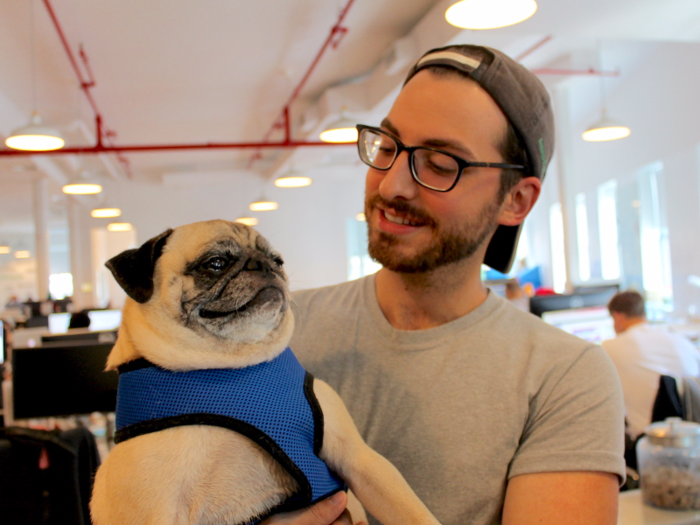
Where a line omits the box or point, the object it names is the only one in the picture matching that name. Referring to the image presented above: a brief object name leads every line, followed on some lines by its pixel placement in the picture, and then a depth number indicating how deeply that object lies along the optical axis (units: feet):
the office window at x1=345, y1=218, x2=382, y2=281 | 53.93
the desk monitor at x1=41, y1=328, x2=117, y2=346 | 16.44
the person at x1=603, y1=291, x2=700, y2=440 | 12.11
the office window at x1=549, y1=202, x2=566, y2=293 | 46.99
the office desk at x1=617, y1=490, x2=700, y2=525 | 6.68
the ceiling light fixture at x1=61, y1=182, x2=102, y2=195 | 26.32
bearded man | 3.85
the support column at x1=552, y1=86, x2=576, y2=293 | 32.14
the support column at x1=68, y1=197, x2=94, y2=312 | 50.75
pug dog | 3.59
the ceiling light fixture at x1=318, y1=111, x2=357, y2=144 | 18.70
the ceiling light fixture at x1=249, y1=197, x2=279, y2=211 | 37.63
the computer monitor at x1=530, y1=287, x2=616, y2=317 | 14.96
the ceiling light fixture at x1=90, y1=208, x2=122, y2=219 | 34.12
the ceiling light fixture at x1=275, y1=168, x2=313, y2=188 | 28.84
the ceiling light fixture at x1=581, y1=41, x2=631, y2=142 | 22.79
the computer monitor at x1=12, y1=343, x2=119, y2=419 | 12.07
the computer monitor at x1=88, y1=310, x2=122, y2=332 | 27.04
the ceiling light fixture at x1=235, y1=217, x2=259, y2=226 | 43.74
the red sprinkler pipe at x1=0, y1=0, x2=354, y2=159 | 22.66
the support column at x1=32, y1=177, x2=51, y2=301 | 43.83
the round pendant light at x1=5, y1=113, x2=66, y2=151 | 17.37
